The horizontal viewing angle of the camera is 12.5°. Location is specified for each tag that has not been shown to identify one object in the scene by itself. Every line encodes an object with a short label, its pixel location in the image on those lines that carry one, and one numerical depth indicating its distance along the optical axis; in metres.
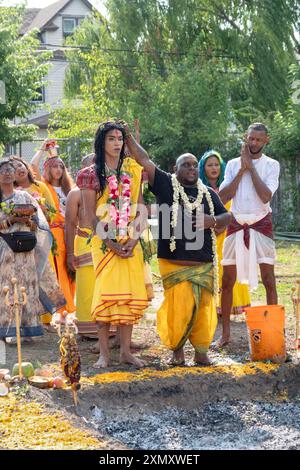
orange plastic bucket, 11.84
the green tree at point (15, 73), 36.36
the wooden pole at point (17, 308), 9.93
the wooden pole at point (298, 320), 12.11
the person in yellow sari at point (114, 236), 11.51
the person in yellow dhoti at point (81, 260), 13.72
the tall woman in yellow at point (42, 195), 13.87
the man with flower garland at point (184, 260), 11.62
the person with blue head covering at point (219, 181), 14.74
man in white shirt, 12.98
